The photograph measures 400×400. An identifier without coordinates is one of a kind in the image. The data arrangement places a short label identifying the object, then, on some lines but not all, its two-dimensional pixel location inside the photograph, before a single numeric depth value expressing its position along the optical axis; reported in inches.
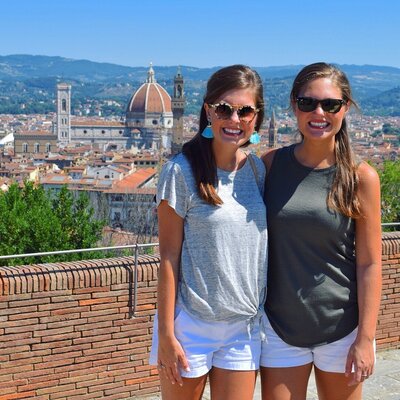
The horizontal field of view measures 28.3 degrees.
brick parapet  139.6
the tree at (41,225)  294.7
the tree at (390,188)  569.9
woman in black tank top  83.7
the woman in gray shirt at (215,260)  82.8
